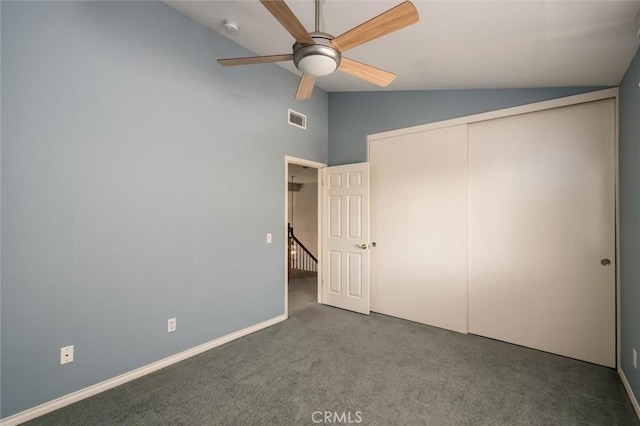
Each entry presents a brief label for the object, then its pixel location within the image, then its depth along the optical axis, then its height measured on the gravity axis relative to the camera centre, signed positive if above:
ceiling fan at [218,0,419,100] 1.41 +1.00
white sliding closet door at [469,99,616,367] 2.48 -0.17
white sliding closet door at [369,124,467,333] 3.21 -0.16
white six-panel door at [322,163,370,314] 3.78 -0.33
